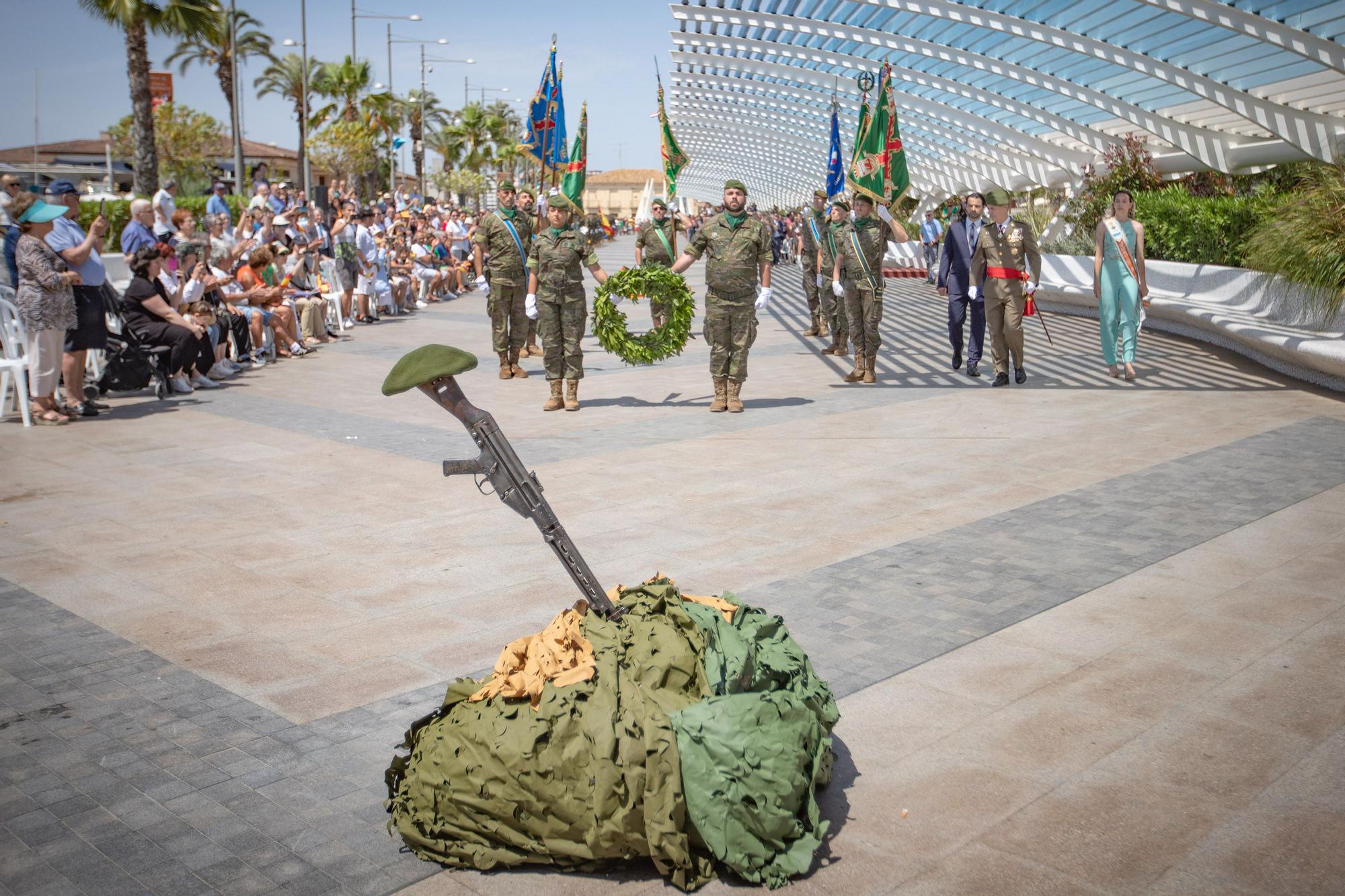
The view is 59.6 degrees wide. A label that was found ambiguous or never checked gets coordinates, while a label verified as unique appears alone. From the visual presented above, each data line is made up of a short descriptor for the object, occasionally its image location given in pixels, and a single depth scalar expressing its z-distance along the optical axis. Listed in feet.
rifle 11.64
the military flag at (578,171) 52.08
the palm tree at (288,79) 251.39
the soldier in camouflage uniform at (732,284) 37.35
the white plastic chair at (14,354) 34.91
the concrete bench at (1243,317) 41.93
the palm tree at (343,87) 222.89
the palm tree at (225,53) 201.87
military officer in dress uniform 41.96
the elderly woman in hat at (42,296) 34.22
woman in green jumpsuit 41.86
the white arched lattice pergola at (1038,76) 63.41
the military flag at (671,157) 61.05
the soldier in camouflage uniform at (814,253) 59.41
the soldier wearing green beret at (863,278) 43.70
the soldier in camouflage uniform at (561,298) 39.09
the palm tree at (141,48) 105.60
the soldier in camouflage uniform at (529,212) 49.14
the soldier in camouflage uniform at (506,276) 47.37
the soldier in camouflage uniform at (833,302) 47.75
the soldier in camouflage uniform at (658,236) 58.80
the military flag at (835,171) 72.88
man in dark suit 45.37
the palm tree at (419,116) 282.91
